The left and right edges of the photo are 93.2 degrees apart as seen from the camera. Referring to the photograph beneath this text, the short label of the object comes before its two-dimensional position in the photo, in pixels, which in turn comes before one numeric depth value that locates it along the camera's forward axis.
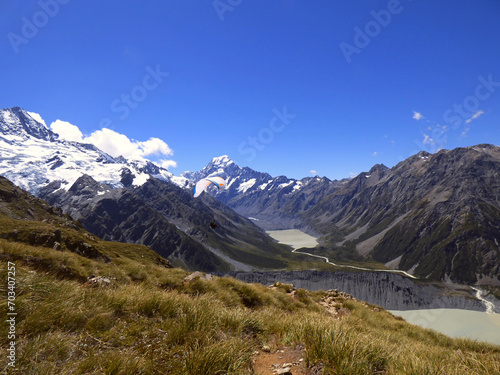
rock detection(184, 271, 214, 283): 14.72
